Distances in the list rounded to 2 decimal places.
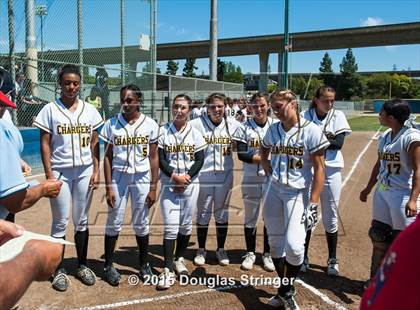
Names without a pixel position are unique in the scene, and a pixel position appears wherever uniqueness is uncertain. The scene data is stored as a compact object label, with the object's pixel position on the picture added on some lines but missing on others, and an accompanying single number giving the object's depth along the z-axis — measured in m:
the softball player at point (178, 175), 4.75
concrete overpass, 47.25
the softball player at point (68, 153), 4.54
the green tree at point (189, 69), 83.99
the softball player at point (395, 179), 4.01
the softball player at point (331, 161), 5.03
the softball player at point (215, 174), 5.38
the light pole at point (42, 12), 10.12
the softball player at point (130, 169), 4.71
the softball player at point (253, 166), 5.32
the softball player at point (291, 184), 4.03
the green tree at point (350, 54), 43.88
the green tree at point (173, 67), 94.03
